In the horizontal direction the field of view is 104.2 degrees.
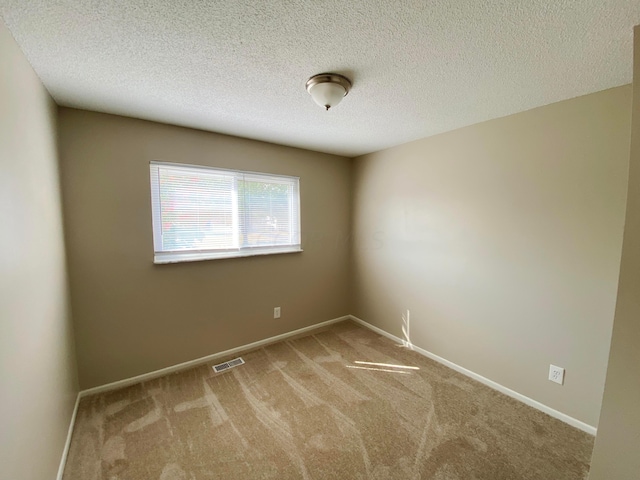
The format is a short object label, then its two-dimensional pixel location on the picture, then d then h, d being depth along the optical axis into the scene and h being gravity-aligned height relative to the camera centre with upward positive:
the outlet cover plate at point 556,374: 1.81 -1.10
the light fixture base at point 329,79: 1.45 +0.83
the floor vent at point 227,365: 2.39 -1.44
